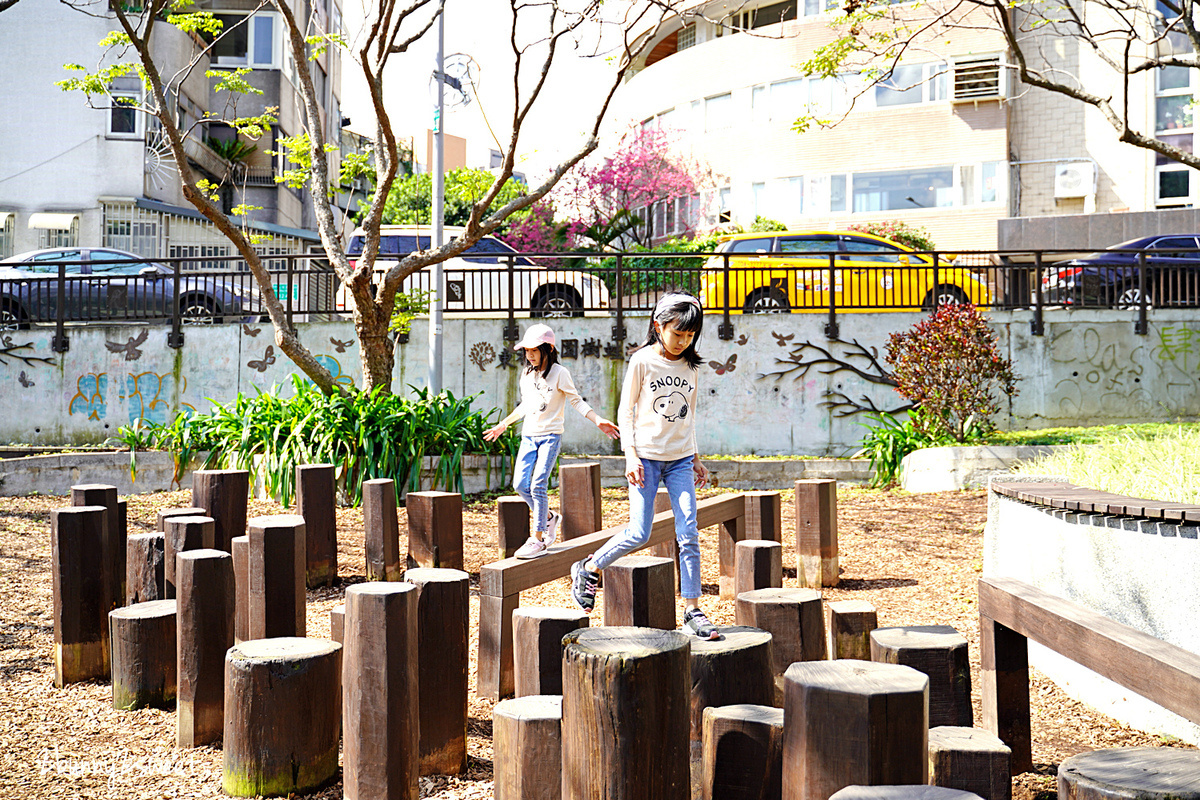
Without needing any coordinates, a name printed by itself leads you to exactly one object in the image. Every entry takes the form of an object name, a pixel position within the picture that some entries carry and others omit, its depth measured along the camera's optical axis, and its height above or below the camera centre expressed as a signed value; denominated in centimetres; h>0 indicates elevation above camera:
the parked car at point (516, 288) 1418 +179
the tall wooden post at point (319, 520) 616 -72
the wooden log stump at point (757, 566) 485 -83
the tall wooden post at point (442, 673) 335 -93
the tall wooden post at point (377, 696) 289 -87
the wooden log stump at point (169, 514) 507 -56
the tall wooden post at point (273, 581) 430 -77
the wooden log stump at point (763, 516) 620 -73
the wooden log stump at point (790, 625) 370 -86
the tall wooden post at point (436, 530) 609 -78
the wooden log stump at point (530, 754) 267 -97
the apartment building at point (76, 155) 2320 +629
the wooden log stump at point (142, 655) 393 -100
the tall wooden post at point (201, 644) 364 -90
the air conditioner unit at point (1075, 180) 2512 +570
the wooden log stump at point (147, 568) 469 -77
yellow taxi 1419 +176
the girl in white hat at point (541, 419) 642 -9
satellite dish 1345 +481
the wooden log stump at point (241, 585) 450 -83
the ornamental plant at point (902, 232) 2347 +439
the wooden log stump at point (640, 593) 382 -76
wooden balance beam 424 -89
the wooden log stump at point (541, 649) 350 -89
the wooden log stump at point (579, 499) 668 -65
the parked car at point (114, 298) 1384 +167
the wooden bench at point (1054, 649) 231 -70
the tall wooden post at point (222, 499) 593 -55
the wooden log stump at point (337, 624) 372 -84
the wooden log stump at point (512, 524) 630 -78
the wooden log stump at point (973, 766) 256 -98
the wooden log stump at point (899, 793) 186 -76
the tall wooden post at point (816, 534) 640 -88
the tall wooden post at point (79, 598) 445 -86
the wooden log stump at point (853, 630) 378 -90
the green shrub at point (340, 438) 934 -30
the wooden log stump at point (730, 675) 297 -85
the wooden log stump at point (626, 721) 223 -74
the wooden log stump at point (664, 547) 616 -92
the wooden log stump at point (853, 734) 209 -73
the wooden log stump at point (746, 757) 256 -95
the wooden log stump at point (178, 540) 475 -64
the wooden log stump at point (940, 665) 305 -84
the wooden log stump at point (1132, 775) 184 -75
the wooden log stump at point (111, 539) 468 -66
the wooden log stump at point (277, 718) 302 -98
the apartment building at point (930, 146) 2523 +699
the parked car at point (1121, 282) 1467 +177
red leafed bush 1128 +35
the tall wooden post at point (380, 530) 628 -80
